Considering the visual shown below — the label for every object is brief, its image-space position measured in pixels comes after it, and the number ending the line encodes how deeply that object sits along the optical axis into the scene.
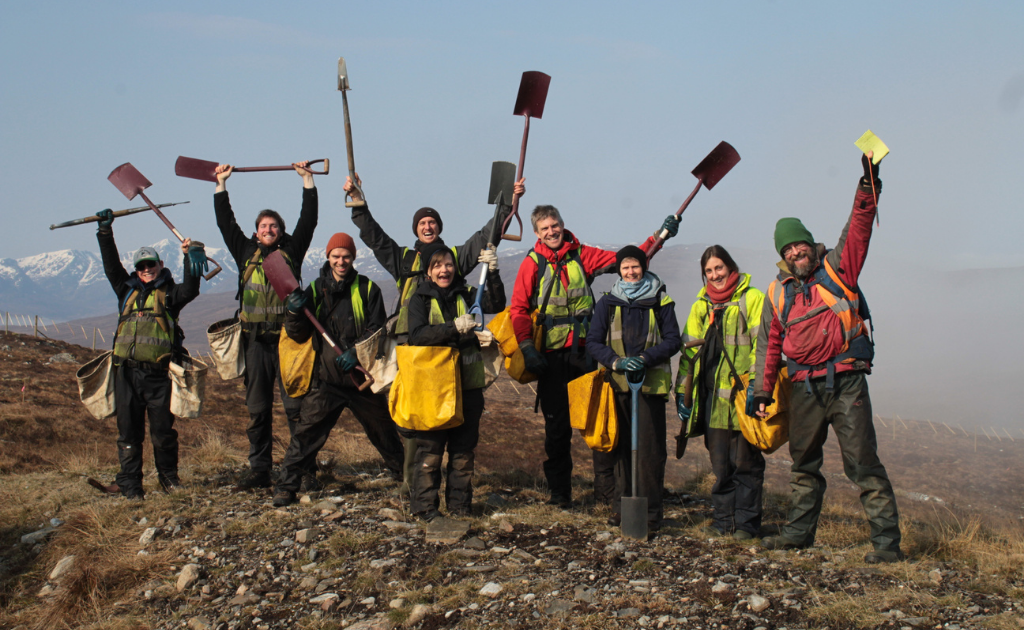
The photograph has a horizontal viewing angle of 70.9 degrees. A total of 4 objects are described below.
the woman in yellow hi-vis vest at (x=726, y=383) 5.41
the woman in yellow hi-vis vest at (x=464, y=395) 5.61
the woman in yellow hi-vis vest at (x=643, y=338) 5.39
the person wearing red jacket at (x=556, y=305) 5.98
